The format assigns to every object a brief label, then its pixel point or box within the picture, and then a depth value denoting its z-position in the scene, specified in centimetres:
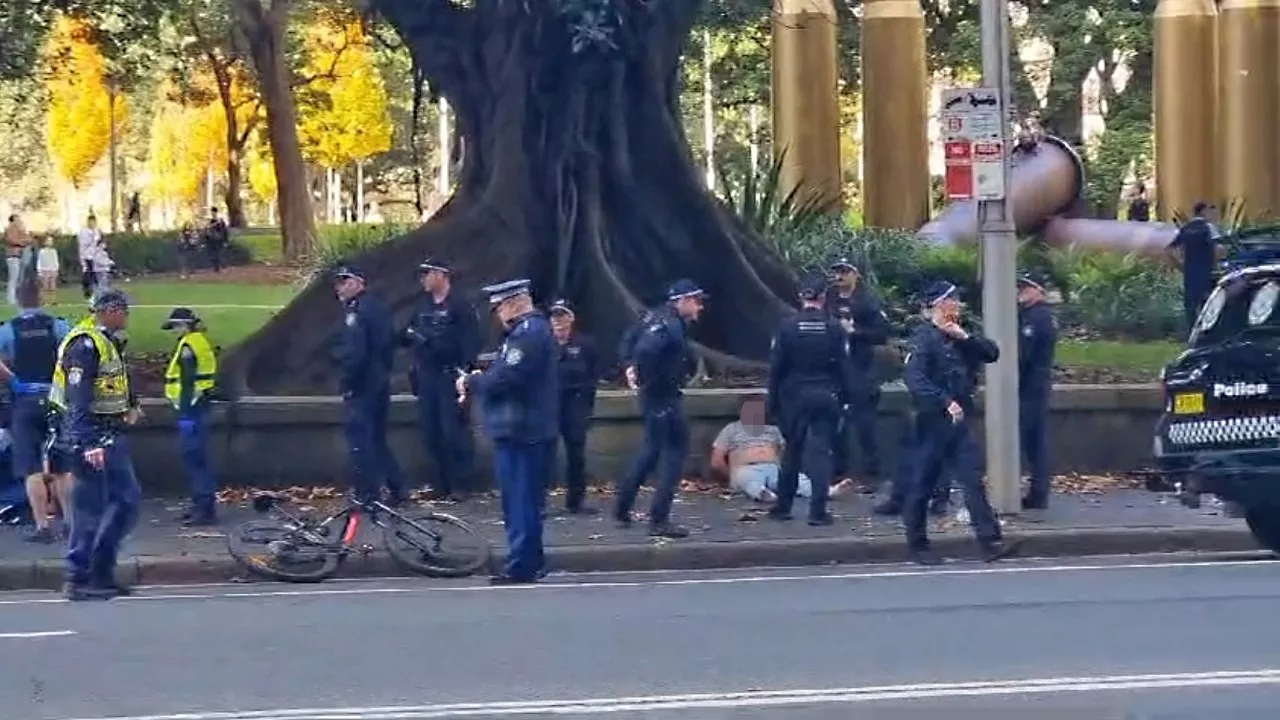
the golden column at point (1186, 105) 3844
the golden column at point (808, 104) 3516
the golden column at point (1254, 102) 3797
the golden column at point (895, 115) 3556
